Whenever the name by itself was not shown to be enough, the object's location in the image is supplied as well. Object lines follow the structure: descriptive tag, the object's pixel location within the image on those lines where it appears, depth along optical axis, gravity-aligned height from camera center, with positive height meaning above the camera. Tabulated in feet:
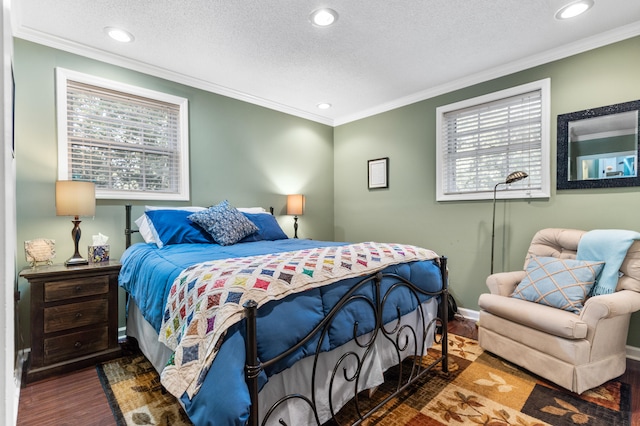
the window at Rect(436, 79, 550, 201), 9.35 +2.22
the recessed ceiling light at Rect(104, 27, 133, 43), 7.81 +4.57
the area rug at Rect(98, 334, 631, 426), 5.39 -3.72
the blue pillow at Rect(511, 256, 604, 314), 6.82 -1.73
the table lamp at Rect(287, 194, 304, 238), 13.02 +0.22
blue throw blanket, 6.88 -0.99
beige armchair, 6.08 -2.70
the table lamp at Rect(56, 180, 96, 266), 7.35 +0.23
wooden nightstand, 6.71 -2.51
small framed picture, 13.25 +1.60
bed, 3.52 -1.69
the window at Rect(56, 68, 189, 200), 8.47 +2.17
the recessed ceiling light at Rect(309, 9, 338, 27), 7.15 +4.60
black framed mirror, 7.81 +1.67
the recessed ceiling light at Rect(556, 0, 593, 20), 6.87 +4.63
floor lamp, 8.82 +0.94
